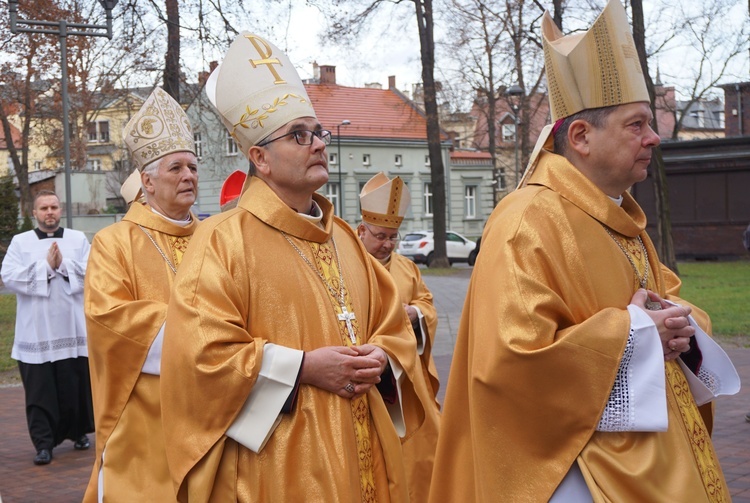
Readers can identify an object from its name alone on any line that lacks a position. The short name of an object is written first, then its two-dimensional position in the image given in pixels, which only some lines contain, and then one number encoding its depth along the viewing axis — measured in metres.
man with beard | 8.40
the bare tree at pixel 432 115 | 28.41
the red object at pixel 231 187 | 7.18
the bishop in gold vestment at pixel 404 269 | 5.72
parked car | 37.72
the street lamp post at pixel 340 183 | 49.53
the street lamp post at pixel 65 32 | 13.52
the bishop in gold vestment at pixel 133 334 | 4.67
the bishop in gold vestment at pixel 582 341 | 3.03
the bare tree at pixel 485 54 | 25.20
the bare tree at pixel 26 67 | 18.14
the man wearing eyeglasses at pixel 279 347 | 3.43
